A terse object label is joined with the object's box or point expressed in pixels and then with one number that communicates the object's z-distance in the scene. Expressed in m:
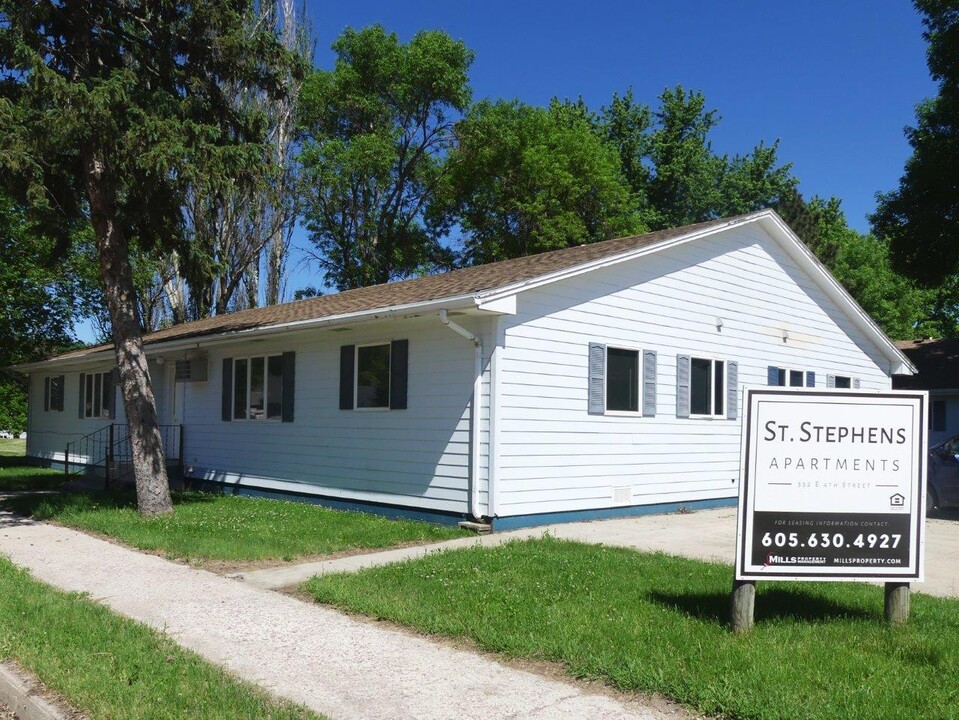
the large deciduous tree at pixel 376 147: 34.62
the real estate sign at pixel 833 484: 6.38
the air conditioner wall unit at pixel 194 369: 17.69
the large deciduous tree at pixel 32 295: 25.95
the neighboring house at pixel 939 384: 27.34
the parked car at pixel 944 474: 15.27
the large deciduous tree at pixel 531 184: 33.62
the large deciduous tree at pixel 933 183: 25.70
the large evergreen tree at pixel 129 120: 11.45
